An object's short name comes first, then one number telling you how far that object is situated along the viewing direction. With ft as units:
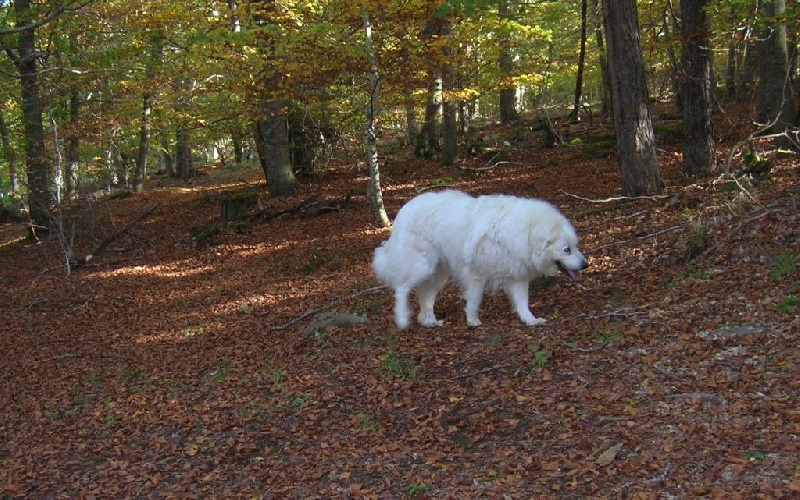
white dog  22.09
